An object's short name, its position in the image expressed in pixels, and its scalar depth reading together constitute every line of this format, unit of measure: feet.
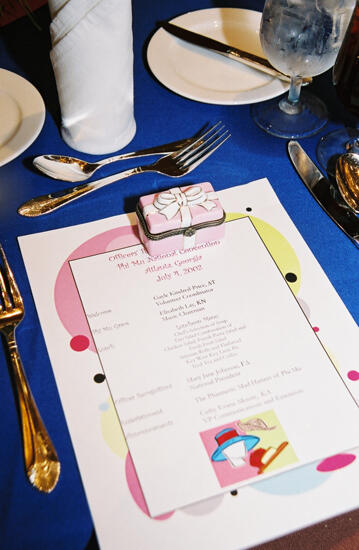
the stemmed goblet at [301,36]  2.13
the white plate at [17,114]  2.25
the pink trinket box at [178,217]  1.87
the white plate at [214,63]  2.54
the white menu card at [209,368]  1.55
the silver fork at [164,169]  2.17
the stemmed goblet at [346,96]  2.00
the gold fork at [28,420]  1.53
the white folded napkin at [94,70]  1.92
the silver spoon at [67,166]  2.23
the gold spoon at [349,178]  2.21
